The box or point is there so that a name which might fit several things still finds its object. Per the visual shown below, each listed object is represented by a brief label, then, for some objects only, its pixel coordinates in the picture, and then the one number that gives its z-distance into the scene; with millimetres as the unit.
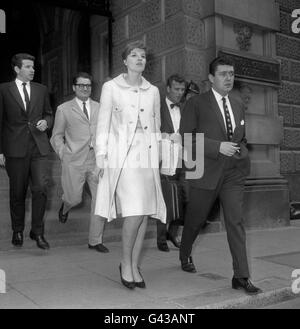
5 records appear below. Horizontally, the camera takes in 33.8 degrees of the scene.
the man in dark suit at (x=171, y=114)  5918
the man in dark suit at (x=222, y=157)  4203
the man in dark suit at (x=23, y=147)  5641
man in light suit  5930
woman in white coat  4137
